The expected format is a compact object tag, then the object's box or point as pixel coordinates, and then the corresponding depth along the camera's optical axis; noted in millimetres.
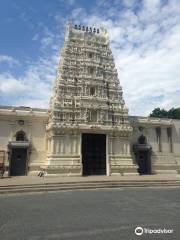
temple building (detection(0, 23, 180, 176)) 28047
